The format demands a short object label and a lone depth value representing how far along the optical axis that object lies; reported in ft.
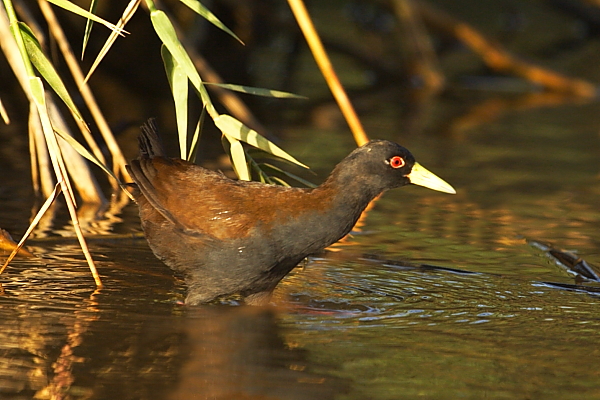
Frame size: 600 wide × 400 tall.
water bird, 32.37
